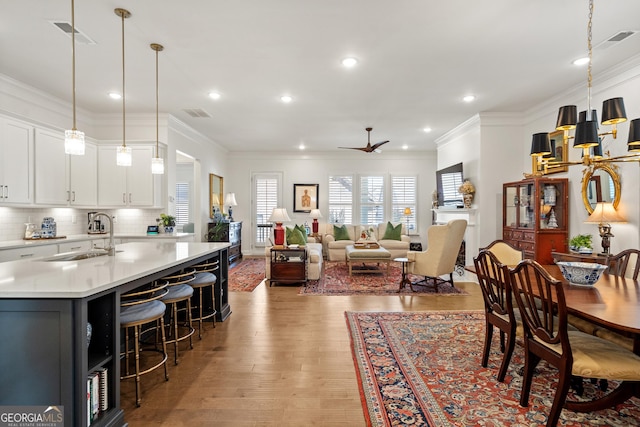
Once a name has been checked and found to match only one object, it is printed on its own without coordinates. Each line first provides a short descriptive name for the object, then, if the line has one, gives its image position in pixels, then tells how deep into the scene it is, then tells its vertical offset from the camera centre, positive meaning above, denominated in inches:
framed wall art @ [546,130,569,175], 183.7 +38.0
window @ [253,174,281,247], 363.6 +20.1
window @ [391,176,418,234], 361.7 +17.4
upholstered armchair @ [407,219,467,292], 193.3 -25.3
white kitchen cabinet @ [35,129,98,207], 168.1 +23.6
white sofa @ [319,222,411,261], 313.4 -30.5
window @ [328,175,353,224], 363.3 +9.6
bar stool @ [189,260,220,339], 126.3 -28.0
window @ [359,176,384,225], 362.9 +14.1
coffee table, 246.2 -33.0
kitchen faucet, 108.0 -11.7
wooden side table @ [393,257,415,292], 199.9 -39.7
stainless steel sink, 104.0 -14.5
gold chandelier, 88.0 +24.4
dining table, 63.6 -21.1
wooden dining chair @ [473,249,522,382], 88.3 -28.3
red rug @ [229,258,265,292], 211.2 -48.2
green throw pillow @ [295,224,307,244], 259.3 -13.9
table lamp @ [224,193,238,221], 320.5 +13.3
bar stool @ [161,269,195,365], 105.2 -28.2
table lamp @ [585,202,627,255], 142.8 -2.3
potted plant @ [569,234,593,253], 157.6 -15.3
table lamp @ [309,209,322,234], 337.4 -2.7
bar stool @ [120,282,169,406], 80.3 -26.2
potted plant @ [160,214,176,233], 214.2 -5.7
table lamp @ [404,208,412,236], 353.1 +2.6
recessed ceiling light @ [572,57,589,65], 141.4 +68.5
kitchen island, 61.7 -25.4
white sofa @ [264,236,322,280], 224.2 -36.4
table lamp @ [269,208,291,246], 221.0 -8.2
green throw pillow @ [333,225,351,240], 332.5 -20.5
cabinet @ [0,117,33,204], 147.4 +25.4
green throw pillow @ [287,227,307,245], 239.3 -18.5
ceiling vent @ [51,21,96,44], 112.8 +67.4
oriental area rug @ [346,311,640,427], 77.2 -49.7
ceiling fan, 242.4 +50.6
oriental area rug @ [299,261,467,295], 198.5 -48.8
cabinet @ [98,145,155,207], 208.5 +22.3
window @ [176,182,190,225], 382.0 +14.1
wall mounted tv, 254.1 +24.0
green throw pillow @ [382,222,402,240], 324.8 -19.2
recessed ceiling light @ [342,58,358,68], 139.6 +67.6
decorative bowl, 88.8 -17.0
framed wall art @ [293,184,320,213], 361.7 +18.7
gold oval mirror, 149.4 +12.8
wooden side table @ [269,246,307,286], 215.6 -37.1
